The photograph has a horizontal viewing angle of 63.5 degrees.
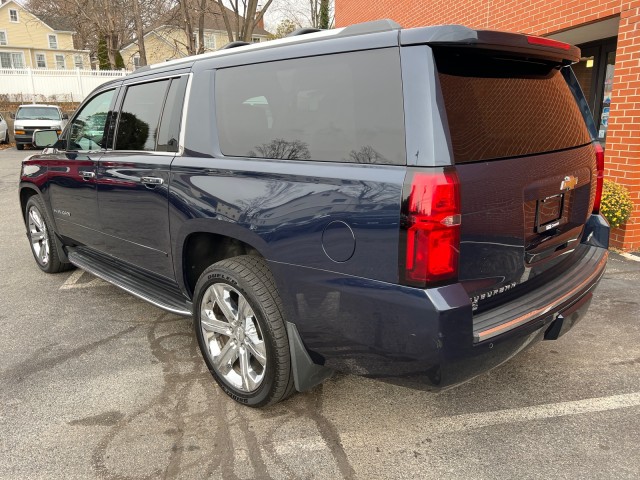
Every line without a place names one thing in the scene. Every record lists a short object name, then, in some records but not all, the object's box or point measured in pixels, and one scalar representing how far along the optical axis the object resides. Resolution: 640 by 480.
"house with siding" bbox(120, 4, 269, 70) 49.45
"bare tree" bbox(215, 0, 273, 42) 18.50
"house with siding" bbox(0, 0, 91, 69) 45.97
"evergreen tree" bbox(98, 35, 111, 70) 35.09
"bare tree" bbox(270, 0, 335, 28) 26.97
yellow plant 5.44
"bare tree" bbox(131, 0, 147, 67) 24.08
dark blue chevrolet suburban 2.06
